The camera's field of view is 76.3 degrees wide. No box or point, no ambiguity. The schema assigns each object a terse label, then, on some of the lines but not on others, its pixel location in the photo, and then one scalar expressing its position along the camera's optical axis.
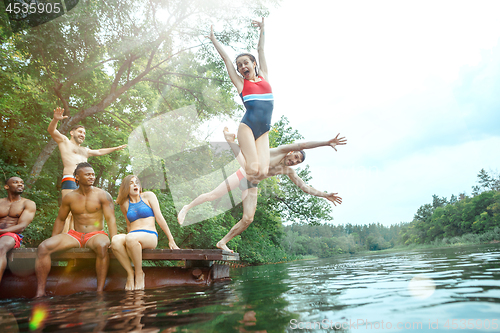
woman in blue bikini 4.29
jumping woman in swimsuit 3.34
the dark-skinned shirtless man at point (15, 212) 4.59
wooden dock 4.31
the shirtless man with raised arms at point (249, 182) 3.94
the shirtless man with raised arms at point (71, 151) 5.71
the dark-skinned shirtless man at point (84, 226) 4.18
